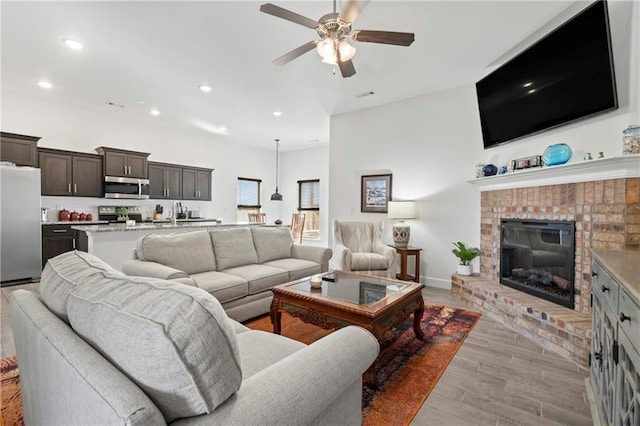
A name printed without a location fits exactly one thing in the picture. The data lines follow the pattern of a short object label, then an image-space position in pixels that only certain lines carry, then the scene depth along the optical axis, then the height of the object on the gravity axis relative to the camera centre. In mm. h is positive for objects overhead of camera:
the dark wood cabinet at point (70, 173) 4949 +645
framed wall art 5059 +295
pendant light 8258 +372
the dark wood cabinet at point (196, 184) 6840 +630
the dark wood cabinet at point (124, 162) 5535 +925
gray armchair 3945 -565
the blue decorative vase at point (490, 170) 3654 +498
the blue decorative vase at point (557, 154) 2734 +523
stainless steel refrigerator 4266 -220
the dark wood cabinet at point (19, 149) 4453 +938
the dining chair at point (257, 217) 8421 -184
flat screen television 2432 +1241
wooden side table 4312 -686
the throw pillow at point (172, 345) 708 -337
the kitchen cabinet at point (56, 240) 4734 -476
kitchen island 3801 -392
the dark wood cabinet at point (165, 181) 6285 +635
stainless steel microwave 5586 +442
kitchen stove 5762 -51
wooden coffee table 2055 -688
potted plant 3789 -574
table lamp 4477 -68
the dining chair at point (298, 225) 8383 -425
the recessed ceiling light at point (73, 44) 3249 +1834
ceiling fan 2119 +1385
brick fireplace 2252 -124
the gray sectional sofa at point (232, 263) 2723 -557
